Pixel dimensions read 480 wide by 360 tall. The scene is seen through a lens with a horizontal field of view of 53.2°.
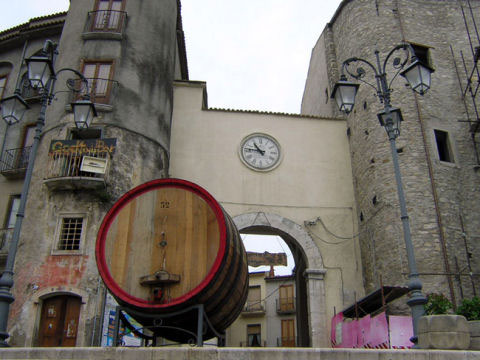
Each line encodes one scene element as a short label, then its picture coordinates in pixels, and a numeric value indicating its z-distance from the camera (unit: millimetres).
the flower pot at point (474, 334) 7219
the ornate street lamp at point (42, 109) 7965
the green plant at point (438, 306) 11719
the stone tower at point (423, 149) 14297
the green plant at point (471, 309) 10602
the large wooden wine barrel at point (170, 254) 5801
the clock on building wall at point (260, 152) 17281
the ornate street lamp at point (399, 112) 7359
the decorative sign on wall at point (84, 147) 14227
